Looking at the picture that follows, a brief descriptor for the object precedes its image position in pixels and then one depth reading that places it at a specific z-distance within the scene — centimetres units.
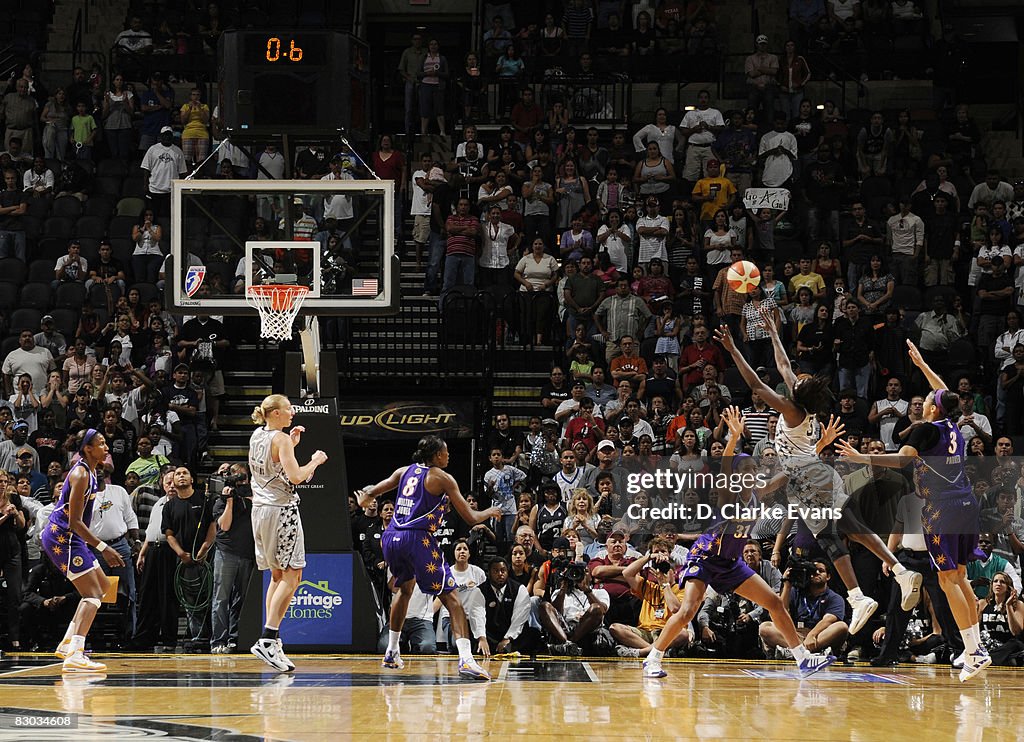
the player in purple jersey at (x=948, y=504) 1019
